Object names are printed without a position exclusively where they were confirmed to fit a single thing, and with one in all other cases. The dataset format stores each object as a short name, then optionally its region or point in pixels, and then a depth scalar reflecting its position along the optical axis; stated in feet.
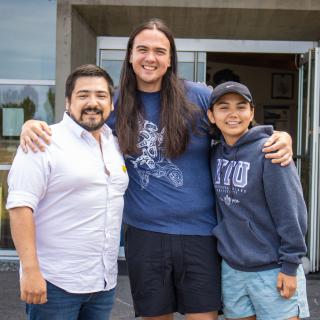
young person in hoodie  8.37
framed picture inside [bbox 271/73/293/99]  33.86
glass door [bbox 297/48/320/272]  19.40
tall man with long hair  9.21
